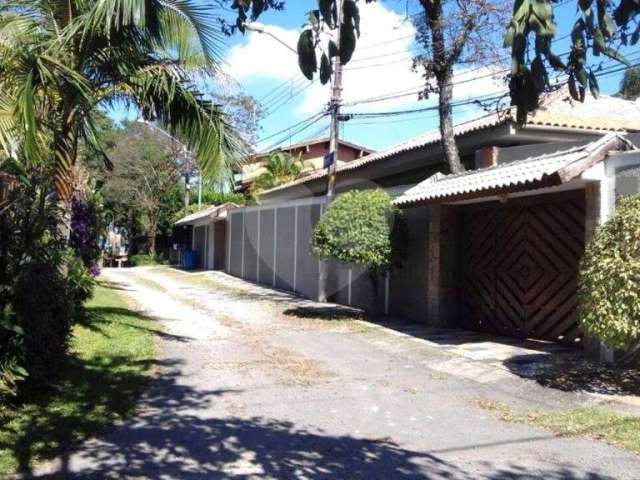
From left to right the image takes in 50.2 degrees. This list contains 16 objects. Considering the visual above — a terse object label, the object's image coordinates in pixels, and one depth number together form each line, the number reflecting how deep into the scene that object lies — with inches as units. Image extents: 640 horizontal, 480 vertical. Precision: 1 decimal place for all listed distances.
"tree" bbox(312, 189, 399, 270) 482.3
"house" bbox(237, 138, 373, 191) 1516.9
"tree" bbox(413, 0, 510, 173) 467.2
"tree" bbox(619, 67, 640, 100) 1084.8
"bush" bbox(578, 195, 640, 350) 265.3
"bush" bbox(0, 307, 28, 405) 228.1
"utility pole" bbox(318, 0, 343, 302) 669.9
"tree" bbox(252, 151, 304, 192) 1194.0
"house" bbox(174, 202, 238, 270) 1170.0
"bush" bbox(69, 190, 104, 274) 475.2
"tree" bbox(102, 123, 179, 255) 1504.7
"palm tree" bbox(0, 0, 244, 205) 305.7
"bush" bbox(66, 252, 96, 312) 398.6
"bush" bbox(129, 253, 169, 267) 1583.4
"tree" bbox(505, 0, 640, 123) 102.0
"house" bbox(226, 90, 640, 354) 343.3
